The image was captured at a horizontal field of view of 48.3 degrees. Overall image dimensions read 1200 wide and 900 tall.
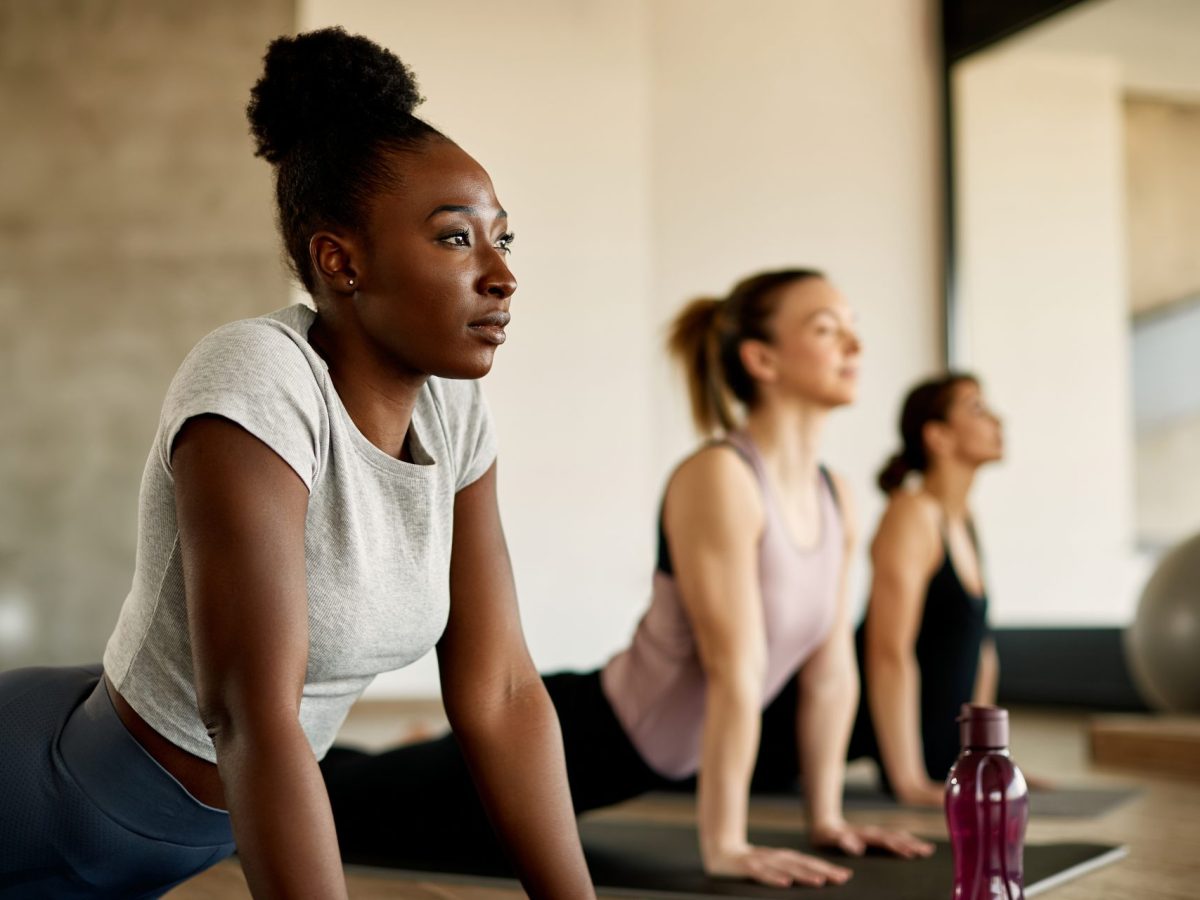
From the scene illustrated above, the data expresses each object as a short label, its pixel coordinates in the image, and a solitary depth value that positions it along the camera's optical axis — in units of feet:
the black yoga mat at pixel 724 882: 5.32
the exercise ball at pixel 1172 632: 9.48
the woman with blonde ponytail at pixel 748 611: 5.88
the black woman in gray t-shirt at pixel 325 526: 2.97
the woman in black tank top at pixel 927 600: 8.13
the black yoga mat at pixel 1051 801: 7.64
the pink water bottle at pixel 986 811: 3.83
